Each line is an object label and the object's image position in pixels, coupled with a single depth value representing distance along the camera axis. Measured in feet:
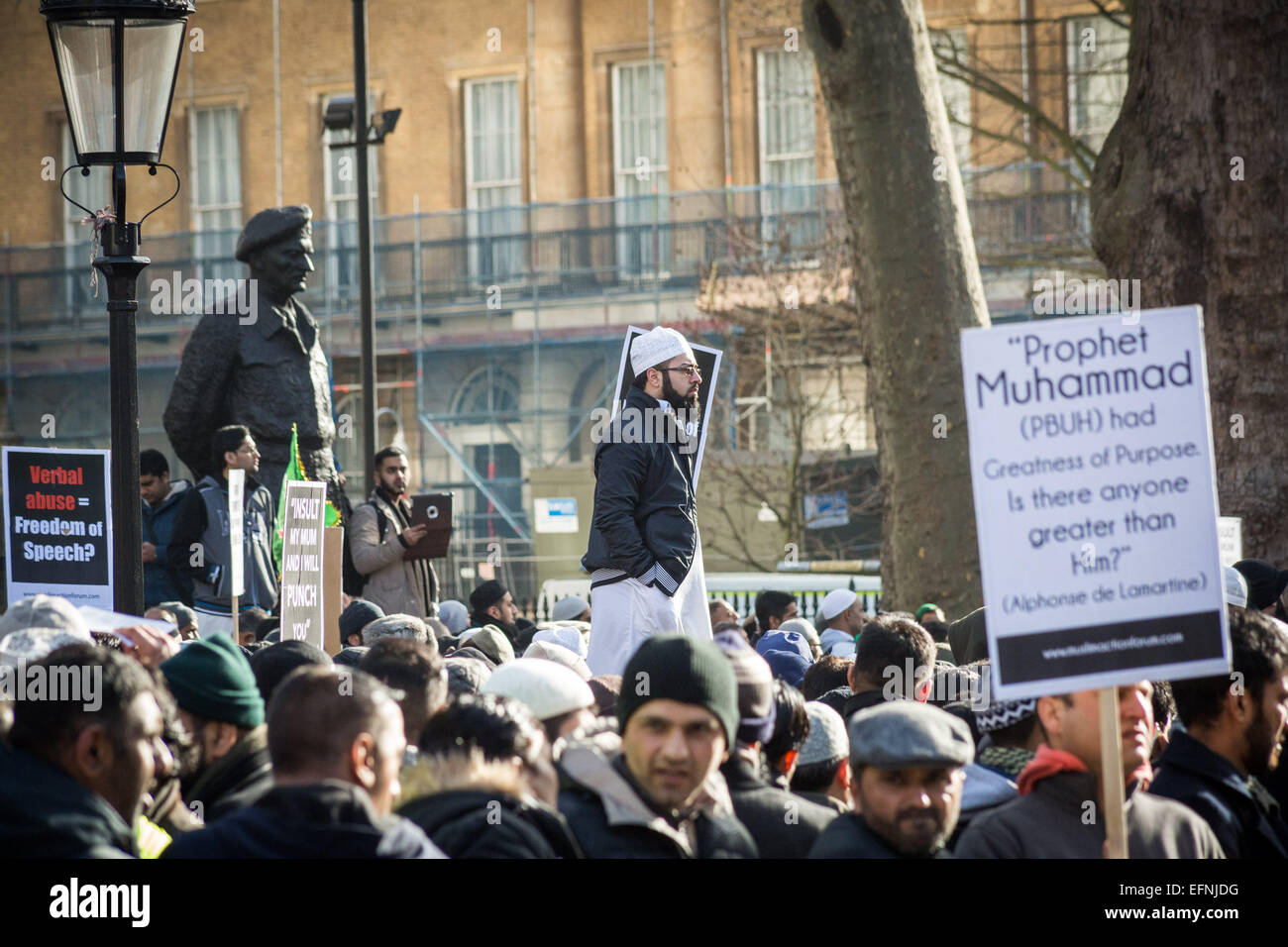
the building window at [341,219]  100.48
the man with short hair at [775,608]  37.52
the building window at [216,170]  111.14
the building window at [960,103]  87.40
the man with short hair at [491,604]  36.81
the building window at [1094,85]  84.38
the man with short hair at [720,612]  38.37
